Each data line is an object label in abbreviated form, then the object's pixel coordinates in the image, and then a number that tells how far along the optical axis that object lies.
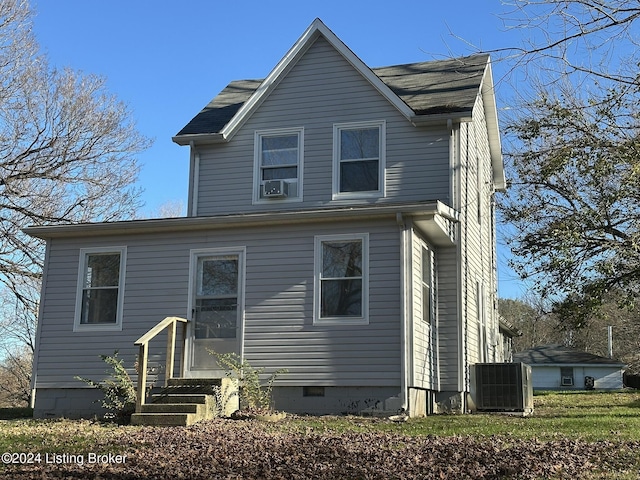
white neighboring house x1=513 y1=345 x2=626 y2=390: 43.81
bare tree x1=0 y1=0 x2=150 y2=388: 21.03
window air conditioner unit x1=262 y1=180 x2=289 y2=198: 15.95
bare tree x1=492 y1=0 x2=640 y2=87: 7.30
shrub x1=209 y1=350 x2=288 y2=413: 12.91
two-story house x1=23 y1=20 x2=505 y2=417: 13.29
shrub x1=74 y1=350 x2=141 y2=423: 12.15
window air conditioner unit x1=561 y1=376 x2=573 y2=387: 44.50
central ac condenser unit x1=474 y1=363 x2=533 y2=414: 15.11
